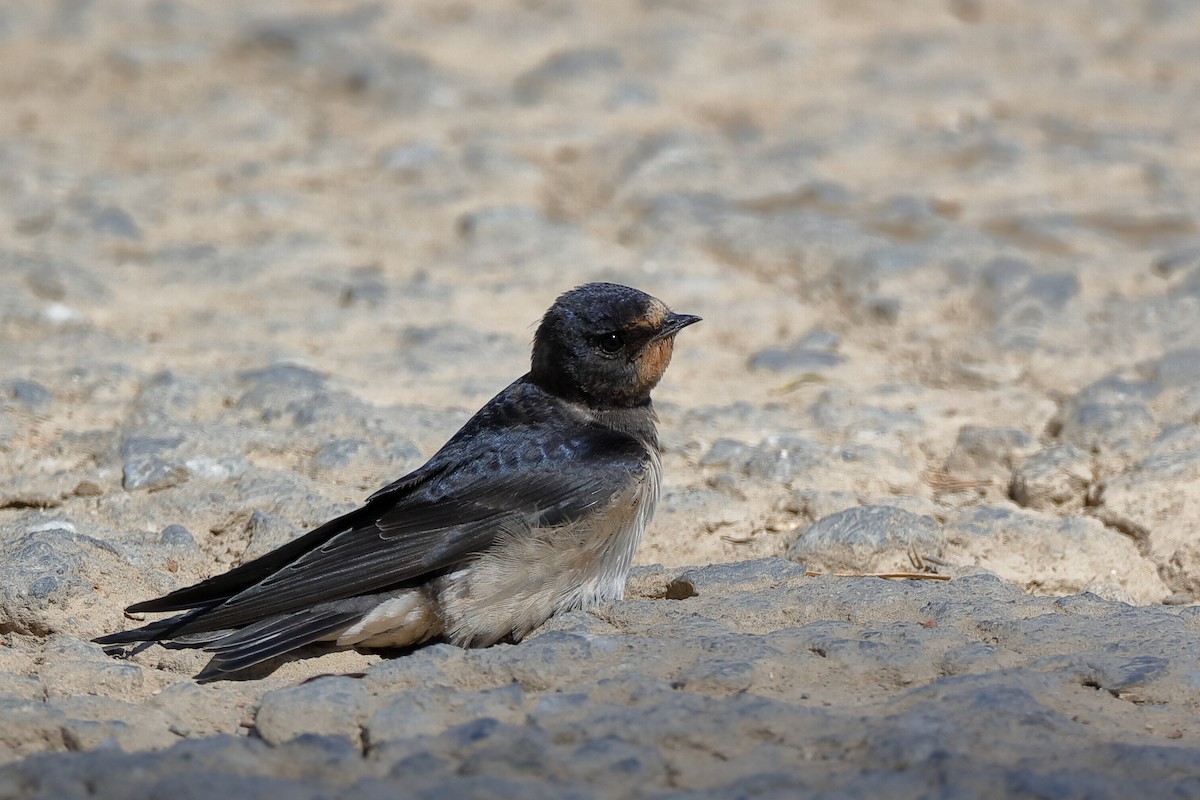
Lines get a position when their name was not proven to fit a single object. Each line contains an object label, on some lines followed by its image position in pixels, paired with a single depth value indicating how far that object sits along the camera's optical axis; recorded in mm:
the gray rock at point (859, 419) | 10609
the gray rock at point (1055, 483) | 9734
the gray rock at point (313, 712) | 6254
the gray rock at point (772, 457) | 9906
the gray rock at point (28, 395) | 10422
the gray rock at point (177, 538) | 8828
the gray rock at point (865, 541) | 8898
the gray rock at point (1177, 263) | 12852
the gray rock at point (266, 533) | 8844
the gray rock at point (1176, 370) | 10789
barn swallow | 7609
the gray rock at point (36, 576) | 7887
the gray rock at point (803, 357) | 11711
